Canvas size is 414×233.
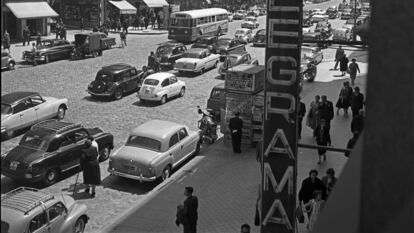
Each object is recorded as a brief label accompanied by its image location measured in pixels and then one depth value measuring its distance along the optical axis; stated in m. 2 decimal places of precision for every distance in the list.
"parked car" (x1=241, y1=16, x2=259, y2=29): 57.41
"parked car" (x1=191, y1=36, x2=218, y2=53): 38.05
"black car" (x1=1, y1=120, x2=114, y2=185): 15.25
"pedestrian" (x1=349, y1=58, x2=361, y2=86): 26.64
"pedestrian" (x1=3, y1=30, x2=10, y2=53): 35.33
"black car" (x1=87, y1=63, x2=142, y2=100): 26.03
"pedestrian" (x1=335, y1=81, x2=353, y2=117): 21.12
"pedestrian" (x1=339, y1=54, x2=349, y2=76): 29.42
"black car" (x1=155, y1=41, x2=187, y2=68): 35.00
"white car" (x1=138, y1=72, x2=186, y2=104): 25.55
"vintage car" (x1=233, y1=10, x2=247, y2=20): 71.94
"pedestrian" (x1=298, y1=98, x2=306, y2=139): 18.25
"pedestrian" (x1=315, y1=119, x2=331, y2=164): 16.02
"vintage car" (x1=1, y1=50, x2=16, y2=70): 31.52
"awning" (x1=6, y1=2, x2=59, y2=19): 40.25
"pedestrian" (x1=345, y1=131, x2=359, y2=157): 12.83
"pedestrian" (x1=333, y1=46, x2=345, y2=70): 30.73
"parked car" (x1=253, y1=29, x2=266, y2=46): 45.24
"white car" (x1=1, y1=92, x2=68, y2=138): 19.58
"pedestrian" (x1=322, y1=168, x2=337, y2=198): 11.38
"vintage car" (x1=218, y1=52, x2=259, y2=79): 32.22
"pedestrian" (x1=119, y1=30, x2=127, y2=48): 42.03
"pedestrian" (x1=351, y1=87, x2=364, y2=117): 19.12
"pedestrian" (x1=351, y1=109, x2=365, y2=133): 15.49
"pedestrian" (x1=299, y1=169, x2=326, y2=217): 11.05
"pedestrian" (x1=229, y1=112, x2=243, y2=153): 18.56
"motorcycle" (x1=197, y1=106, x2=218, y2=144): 20.19
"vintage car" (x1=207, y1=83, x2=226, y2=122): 22.88
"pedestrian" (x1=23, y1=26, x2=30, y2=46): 41.22
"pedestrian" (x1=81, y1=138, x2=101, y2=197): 14.96
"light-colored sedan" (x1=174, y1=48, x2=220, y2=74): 32.72
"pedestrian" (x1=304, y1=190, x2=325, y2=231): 10.50
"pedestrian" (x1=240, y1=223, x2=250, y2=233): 10.10
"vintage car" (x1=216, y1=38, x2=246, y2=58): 38.88
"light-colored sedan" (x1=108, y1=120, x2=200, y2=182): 15.70
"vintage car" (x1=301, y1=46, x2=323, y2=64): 34.88
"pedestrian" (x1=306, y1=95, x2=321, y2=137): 17.97
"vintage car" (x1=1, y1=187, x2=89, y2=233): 10.79
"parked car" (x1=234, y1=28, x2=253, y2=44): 47.92
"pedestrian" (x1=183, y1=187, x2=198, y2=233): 11.70
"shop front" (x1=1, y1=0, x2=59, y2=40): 40.59
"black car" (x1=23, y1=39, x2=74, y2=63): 34.22
